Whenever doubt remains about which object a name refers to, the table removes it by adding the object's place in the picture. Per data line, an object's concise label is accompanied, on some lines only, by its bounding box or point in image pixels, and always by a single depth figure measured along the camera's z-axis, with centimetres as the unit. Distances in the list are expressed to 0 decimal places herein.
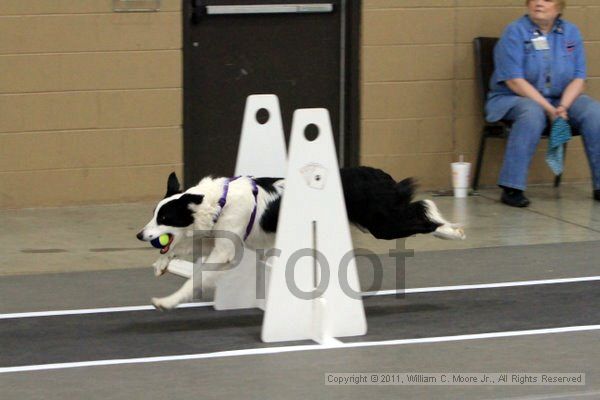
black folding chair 1705
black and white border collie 1021
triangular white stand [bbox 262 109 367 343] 983
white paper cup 1675
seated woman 1612
